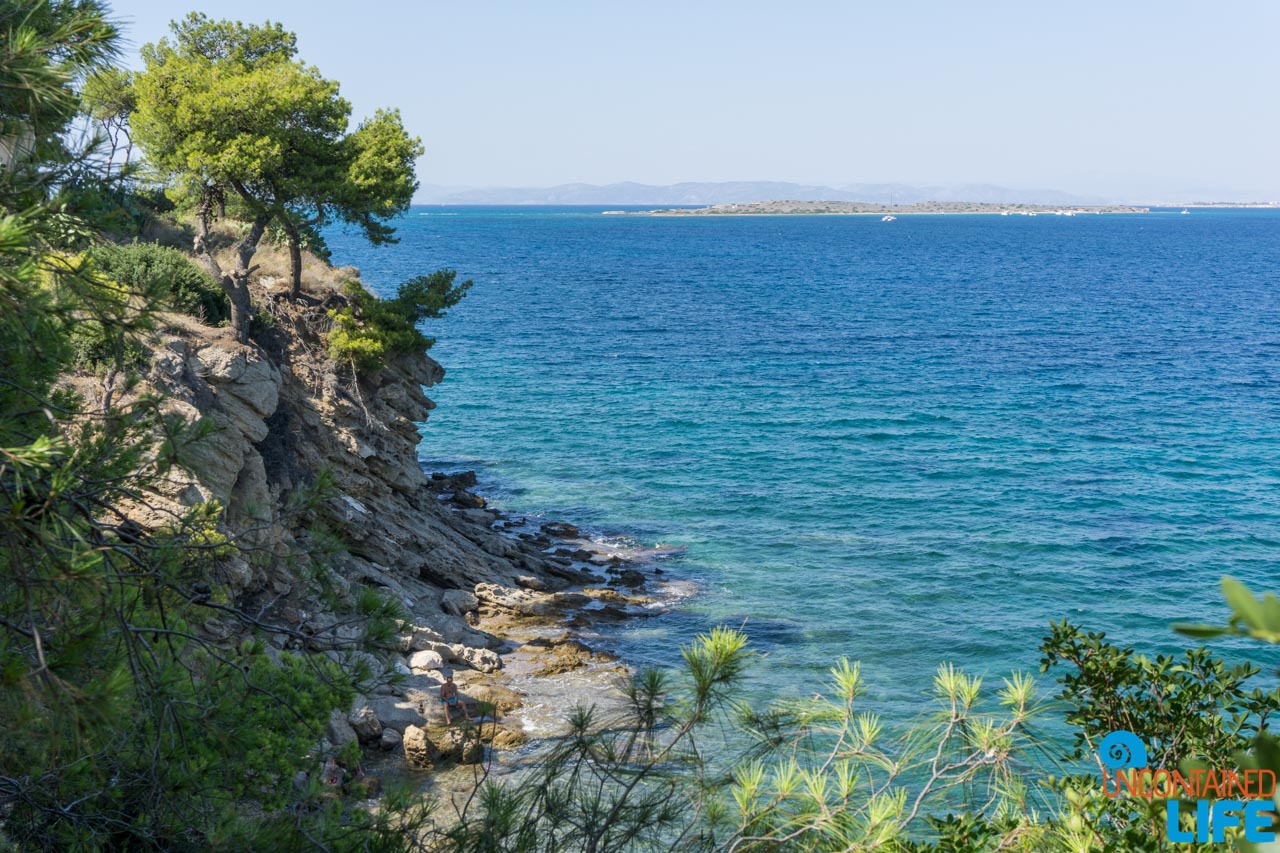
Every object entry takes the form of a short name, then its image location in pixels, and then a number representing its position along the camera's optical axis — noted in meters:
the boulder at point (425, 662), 20.30
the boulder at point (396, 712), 18.20
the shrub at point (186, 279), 20.06
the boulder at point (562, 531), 31.41
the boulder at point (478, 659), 21.55
